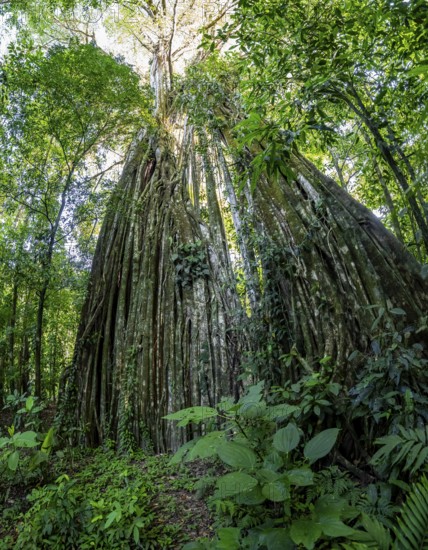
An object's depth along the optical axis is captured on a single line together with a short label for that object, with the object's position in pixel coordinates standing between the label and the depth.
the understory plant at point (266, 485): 1.37
